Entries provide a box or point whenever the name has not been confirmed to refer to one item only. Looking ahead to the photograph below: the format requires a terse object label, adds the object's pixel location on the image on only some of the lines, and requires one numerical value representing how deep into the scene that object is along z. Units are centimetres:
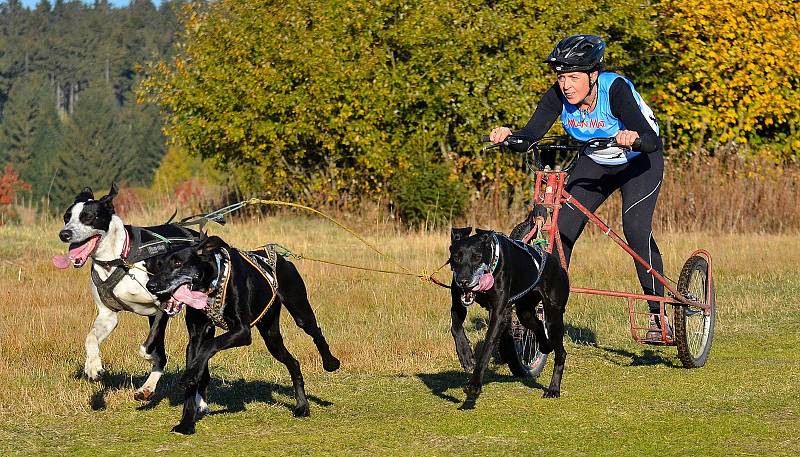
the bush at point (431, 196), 3720
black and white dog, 1375
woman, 1430
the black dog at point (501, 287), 1220
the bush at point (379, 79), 3802
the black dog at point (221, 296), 1160
